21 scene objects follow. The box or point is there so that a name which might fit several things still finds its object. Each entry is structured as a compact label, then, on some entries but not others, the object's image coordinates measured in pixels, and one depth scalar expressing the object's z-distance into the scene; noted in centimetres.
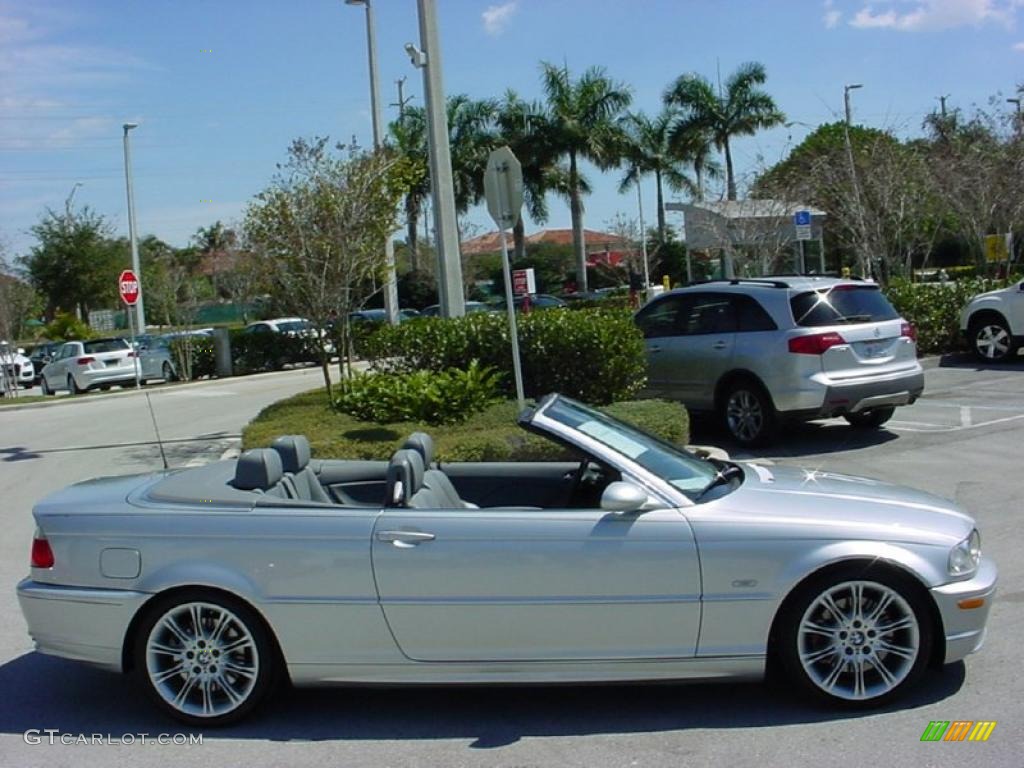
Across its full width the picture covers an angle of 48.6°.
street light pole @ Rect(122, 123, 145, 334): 3688
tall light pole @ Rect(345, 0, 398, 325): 2450
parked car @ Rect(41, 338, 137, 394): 2797
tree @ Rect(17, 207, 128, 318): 4534
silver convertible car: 475
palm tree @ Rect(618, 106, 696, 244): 4884
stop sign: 2677
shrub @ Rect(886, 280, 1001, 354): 1945
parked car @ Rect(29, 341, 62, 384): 3772
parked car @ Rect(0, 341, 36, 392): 2888
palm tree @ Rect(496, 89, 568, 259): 4688
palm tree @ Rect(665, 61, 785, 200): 4841
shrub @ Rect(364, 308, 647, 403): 1246
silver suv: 1159
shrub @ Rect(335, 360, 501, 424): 1175
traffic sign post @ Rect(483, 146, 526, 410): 1101
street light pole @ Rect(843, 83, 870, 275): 2459
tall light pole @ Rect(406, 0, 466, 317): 1464
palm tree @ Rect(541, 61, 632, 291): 4647
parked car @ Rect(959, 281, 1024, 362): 1822
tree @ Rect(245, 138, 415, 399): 1324
